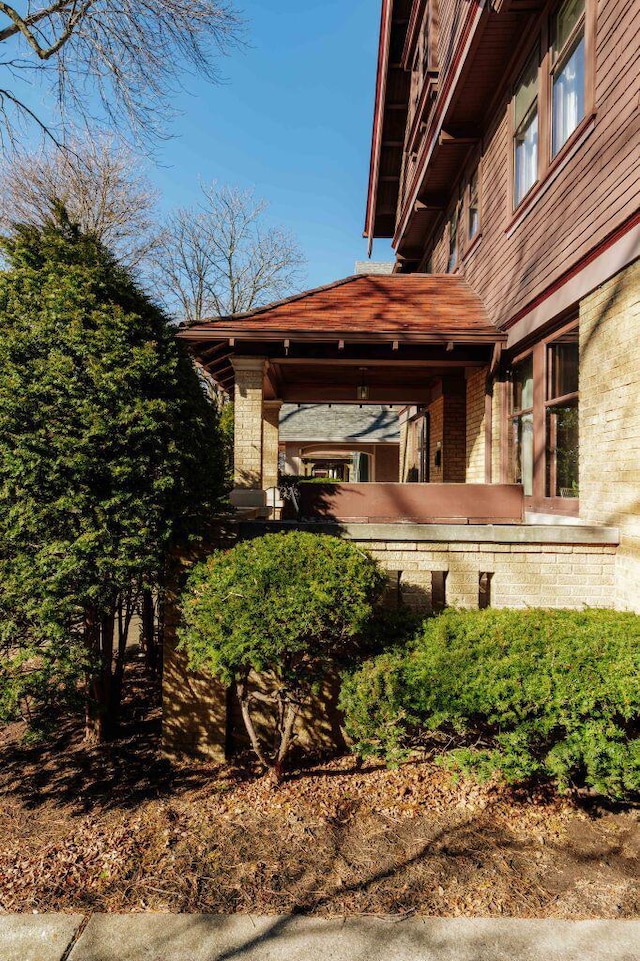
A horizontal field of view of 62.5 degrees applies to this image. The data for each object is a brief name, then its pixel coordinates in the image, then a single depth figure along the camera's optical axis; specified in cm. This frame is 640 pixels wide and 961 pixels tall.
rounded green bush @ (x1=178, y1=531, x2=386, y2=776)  345
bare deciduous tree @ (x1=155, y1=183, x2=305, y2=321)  2906
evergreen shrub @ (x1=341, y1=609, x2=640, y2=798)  316
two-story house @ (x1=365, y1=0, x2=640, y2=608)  448
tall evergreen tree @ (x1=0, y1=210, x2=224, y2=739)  354
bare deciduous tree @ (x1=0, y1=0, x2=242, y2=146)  681
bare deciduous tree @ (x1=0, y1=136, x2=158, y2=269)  1866
